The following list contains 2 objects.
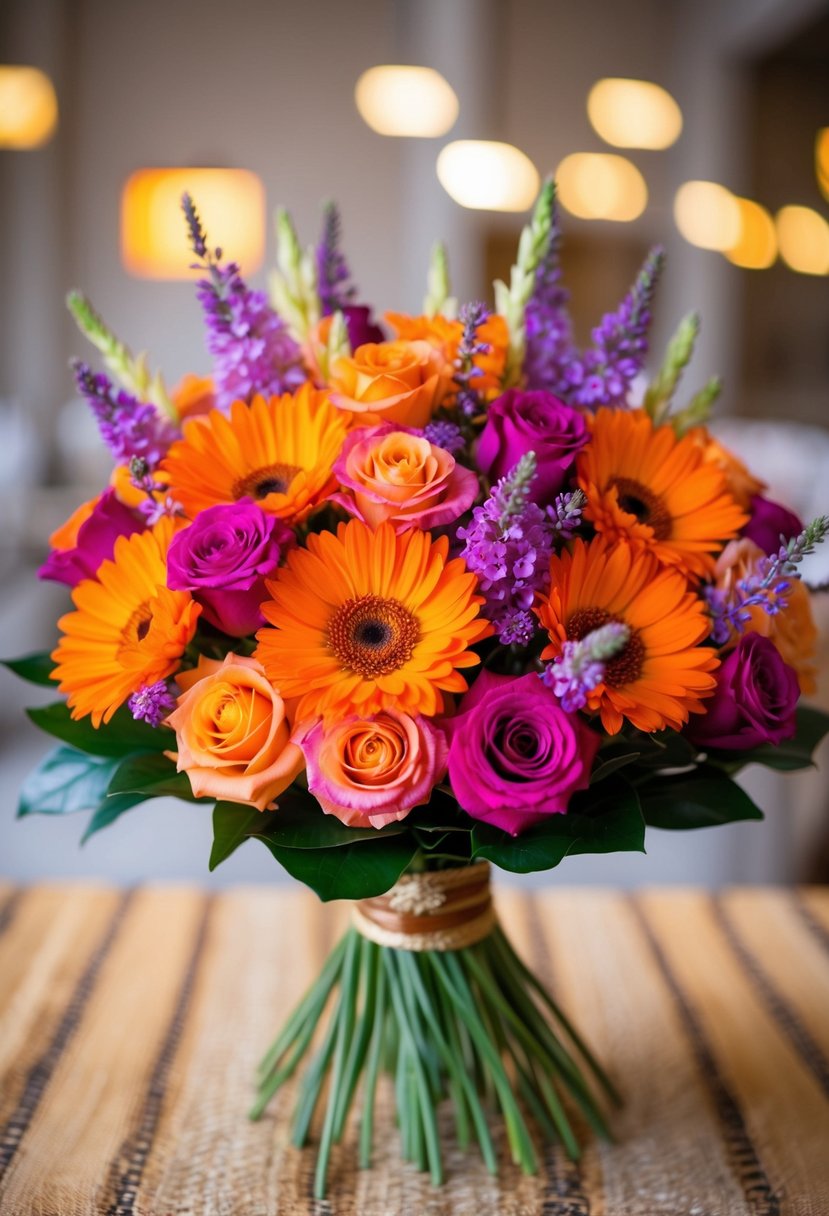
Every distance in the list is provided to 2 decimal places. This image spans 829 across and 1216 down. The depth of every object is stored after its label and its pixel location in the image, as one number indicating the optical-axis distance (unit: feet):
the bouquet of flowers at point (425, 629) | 1.87
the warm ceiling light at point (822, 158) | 18.48
